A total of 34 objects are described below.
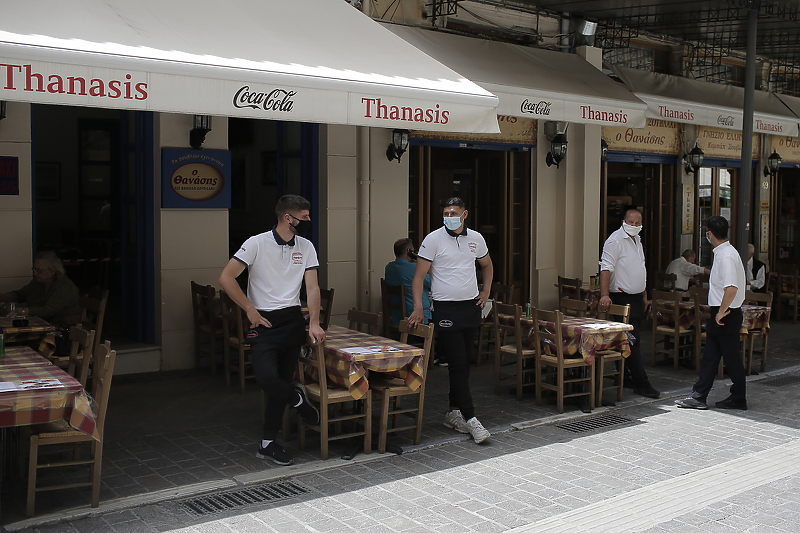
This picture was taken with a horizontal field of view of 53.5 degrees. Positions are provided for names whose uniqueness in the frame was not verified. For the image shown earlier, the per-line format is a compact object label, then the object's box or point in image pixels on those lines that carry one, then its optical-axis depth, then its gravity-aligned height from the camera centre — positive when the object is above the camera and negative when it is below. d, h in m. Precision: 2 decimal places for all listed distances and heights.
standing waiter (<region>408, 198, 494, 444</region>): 6.23 -0.44
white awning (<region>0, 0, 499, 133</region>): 4.95 +1.23
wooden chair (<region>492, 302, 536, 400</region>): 7.36 -1.05
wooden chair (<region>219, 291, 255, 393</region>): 7.55 -0.95
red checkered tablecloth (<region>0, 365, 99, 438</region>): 4.19 -0.87
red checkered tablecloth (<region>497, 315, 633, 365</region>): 6.96 -0.84
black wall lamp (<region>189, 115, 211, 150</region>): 8.27 +1.15
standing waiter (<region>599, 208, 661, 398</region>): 7.67 -0.34
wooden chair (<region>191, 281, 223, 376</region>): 8.09 -0.82
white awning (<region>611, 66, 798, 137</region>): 10.77 +2.06
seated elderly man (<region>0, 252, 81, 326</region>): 6.96 -0.49
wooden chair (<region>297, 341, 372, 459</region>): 5.54 -1.10
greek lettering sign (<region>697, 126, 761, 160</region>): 14.31 +1.83
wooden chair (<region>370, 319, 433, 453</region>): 5.75 -1.12
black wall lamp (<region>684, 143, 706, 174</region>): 13.62 +1.43
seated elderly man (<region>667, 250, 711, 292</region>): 11.62 -0.41
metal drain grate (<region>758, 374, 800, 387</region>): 8.50 -1.51
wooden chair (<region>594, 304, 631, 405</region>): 7.19 -1.07
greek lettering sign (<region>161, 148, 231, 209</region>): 8.42 +0.66
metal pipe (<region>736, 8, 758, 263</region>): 9.25 +1.19
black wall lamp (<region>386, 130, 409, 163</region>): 9.38 +1.15
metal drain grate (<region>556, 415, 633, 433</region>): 6.59 -1.55
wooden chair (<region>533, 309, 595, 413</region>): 7.02 -1.10
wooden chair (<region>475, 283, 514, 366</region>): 9.23 -0.94
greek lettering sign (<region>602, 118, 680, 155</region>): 12.60 +1.70
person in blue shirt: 8.66 -0.34
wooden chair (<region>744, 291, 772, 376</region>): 8.82 -1.02
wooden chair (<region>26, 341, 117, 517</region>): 4.45 -1.13
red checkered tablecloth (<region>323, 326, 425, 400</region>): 5.53 -0.86
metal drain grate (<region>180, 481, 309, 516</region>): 4.69 -1.58
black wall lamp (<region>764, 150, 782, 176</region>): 15.46 +1.51
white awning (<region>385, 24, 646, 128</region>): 8.26 +1.84
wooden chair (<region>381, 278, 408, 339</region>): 8.75 -0.71
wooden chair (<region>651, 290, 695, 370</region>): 8.93 -1.00
